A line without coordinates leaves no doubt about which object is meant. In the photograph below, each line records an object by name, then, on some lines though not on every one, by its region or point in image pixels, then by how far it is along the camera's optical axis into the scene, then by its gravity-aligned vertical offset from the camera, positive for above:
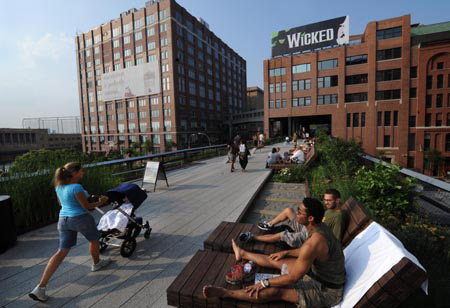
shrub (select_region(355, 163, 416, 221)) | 3.90 -1.10
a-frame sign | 7.39 -1.18
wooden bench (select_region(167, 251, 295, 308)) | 2.03 -1.41
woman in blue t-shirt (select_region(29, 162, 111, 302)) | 2.92 -0.90
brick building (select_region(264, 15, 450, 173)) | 41.75 +8.21
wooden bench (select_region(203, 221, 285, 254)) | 2.89 -1.41
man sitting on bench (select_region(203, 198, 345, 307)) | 2.05 -1.37
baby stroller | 3.62 -1.34
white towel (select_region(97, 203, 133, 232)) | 3.60 -1.32
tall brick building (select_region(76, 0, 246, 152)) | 66.38 +19.13
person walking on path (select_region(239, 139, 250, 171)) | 10.92 -0.97
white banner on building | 68.00 +17.16
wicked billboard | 44.69 +19.62
